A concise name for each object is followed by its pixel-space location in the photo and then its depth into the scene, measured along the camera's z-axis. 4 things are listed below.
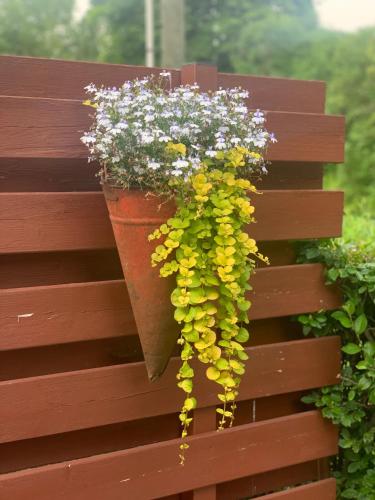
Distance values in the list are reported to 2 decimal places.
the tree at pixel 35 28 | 18.44
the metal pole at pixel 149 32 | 13.14
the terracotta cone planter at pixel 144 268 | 1.76
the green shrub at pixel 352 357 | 2.28
